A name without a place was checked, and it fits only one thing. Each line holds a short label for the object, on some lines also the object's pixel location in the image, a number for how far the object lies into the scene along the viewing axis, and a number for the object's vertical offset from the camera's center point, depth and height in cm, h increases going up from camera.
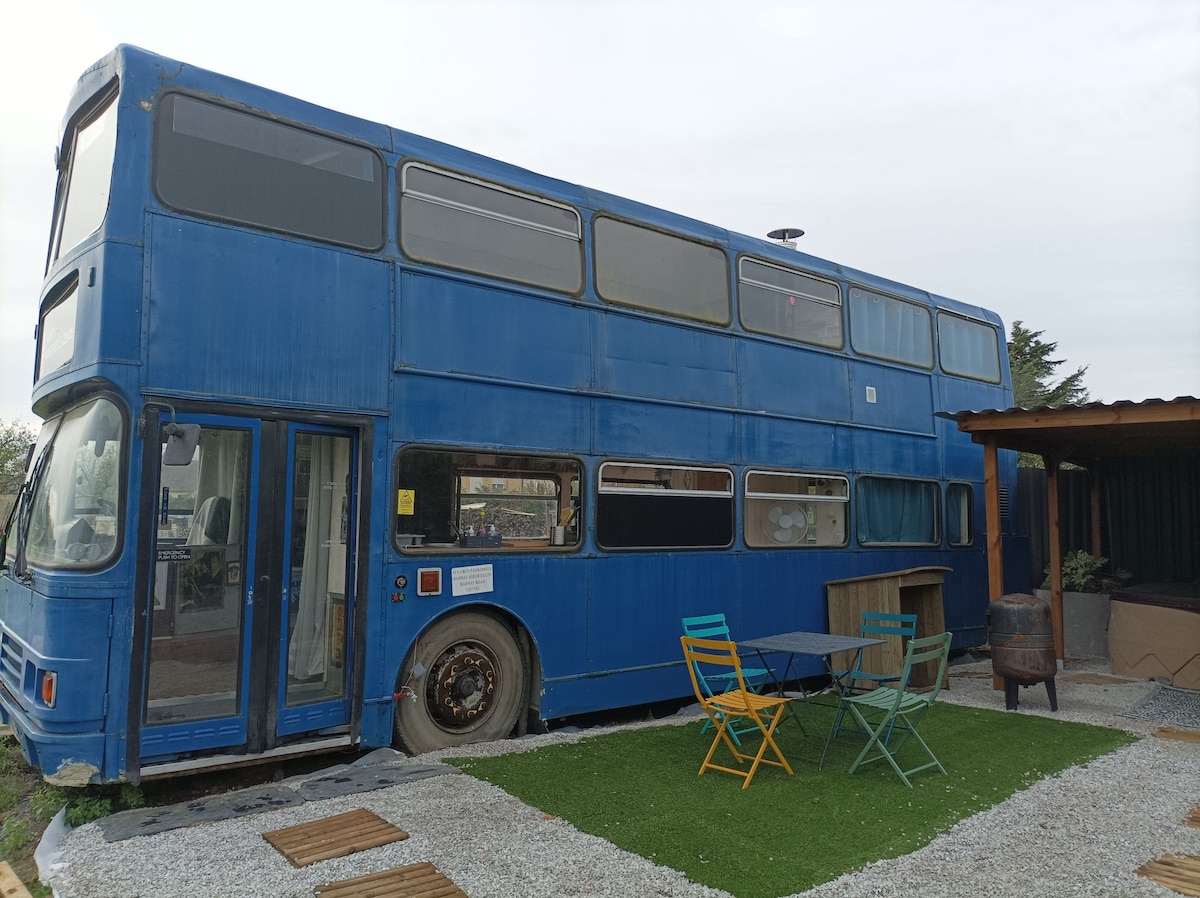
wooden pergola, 805 +105
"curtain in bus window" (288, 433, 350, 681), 562 -18
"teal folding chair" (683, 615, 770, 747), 689 -105
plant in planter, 1163 -54
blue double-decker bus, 500 +58
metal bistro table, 596 -78
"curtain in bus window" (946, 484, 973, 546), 1090 +22
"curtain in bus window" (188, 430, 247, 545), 527 +31
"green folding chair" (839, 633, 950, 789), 544 -108
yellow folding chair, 547 -108
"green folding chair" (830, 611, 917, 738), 629 -95
